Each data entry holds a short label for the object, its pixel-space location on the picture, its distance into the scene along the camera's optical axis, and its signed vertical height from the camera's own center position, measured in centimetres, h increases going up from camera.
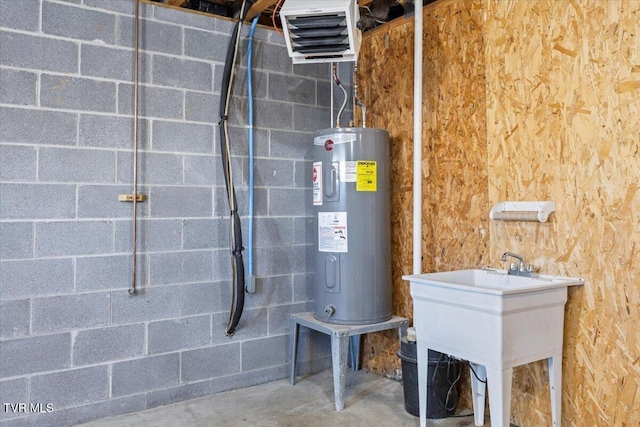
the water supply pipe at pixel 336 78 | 300 +86
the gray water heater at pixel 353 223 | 269 -6
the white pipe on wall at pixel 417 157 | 264 +32
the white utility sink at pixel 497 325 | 183 -46
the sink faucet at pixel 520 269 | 214 -25
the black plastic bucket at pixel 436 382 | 241 -86
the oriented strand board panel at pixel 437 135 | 251 +44
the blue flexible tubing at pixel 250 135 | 290 +47
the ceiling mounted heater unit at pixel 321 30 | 220 +89
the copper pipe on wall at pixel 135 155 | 256 +31
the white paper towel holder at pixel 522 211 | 212 +1
